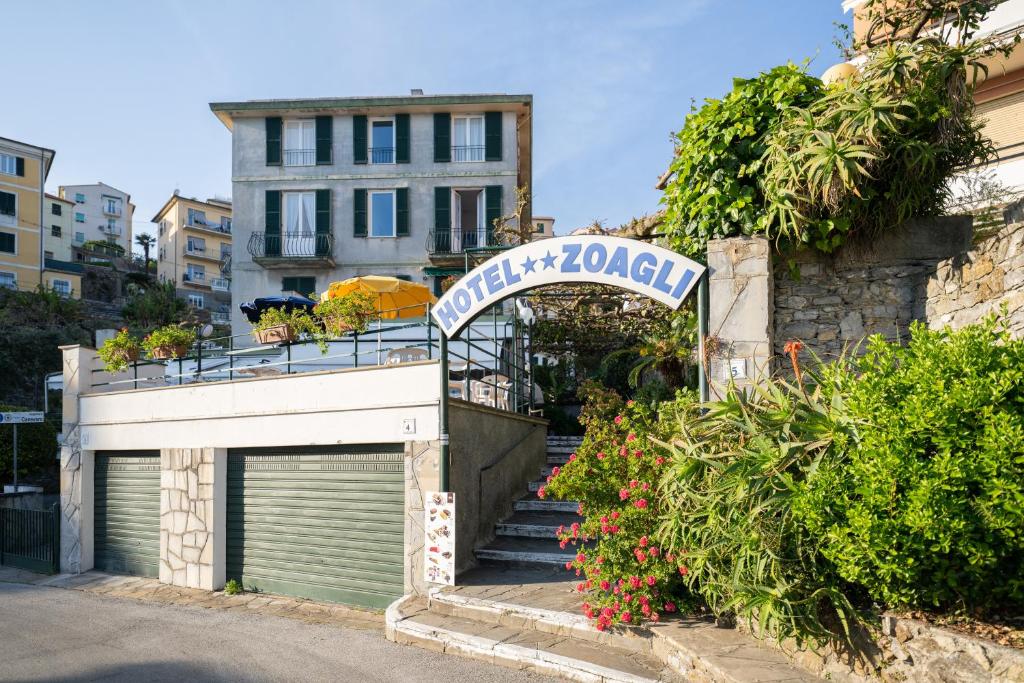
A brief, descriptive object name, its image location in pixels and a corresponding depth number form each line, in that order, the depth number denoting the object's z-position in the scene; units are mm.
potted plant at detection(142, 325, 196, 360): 12172
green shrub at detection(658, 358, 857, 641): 5172
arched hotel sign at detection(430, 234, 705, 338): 7527
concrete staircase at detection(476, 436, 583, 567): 8844
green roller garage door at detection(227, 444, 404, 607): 9461
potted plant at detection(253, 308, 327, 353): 10797
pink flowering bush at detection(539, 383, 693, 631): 6586
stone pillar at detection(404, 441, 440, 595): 8828
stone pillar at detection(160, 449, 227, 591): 10992
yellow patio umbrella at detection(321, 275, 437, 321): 13384
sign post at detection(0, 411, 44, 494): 14578
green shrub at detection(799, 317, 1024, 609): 4422
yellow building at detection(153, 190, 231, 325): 60500
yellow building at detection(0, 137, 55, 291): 43594
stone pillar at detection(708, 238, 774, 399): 7410
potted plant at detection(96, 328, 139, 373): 12602
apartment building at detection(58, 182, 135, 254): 64938
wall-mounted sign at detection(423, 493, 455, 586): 8398
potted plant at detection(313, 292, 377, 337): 10414
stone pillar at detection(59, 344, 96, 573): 12953
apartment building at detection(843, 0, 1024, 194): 13234
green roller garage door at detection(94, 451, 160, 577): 12250
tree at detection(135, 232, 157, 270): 63375
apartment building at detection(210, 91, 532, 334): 25219
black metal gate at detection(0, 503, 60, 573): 13328
